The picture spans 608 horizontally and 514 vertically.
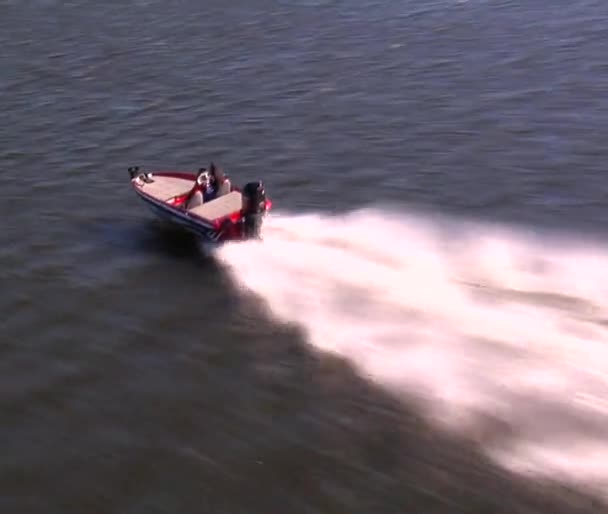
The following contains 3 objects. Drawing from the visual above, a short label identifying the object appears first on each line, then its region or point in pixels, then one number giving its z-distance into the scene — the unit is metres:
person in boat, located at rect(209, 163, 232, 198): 24.20
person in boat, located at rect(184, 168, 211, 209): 23.94
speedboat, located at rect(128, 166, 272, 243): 22.72
